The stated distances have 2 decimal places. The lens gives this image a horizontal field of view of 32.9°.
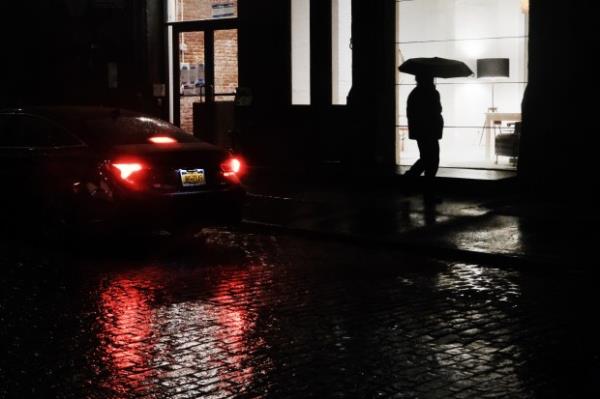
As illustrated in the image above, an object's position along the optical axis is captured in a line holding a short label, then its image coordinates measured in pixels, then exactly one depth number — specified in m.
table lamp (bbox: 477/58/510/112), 16.64
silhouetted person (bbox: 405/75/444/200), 15.51
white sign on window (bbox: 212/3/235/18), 20.62
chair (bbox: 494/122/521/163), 16.86
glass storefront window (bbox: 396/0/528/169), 16.67
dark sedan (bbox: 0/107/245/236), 10.34
